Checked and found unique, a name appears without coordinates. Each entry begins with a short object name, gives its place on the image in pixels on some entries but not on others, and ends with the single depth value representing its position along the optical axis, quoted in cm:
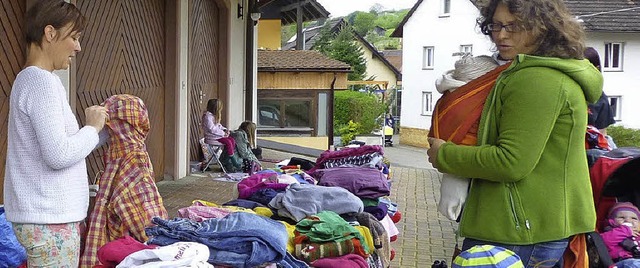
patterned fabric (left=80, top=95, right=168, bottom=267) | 422
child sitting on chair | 1205
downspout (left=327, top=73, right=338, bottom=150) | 2085
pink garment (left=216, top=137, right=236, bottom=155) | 1187
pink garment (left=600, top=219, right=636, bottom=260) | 373
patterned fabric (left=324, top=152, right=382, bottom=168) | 518
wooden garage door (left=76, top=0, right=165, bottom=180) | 810
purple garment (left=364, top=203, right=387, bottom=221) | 432
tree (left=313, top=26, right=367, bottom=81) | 5266
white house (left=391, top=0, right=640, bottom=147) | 3522
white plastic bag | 242
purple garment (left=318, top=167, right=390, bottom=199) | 437
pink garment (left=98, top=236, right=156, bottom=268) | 261
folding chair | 1216
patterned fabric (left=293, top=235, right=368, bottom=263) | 330
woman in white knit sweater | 292
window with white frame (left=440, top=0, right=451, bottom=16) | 4231
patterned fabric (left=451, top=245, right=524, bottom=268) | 258
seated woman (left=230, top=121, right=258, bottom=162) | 1211
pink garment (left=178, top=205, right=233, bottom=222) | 348
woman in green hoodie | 257
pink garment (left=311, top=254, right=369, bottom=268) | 325
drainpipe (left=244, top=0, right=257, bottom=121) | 1590
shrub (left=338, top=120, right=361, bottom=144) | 2810
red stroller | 382
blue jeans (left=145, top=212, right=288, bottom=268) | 284
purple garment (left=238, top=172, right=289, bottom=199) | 428
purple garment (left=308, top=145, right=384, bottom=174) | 526
